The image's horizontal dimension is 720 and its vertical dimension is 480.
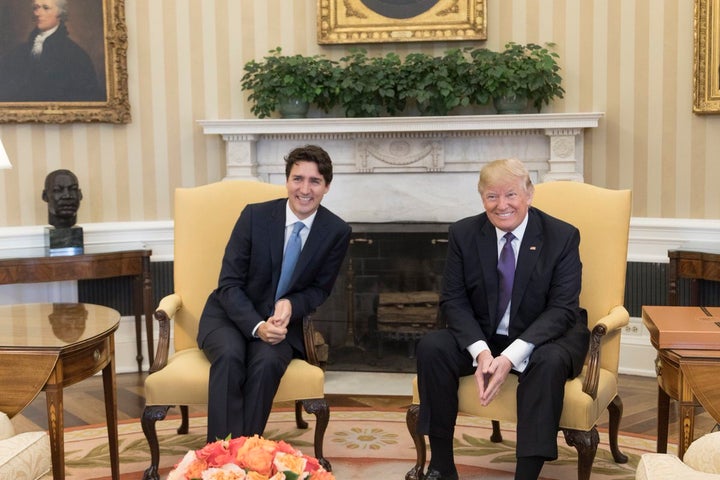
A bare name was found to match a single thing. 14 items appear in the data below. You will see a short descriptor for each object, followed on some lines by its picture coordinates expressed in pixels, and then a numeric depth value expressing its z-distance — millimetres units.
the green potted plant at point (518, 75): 5211
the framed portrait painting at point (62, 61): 5457
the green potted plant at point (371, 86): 5352
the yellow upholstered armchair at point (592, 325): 3127
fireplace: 5410
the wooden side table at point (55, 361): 2936
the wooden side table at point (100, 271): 4980
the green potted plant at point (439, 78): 5285
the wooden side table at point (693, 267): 4645
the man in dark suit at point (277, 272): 3516
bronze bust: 5207
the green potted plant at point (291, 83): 5379
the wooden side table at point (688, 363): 2703
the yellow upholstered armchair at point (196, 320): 3441
